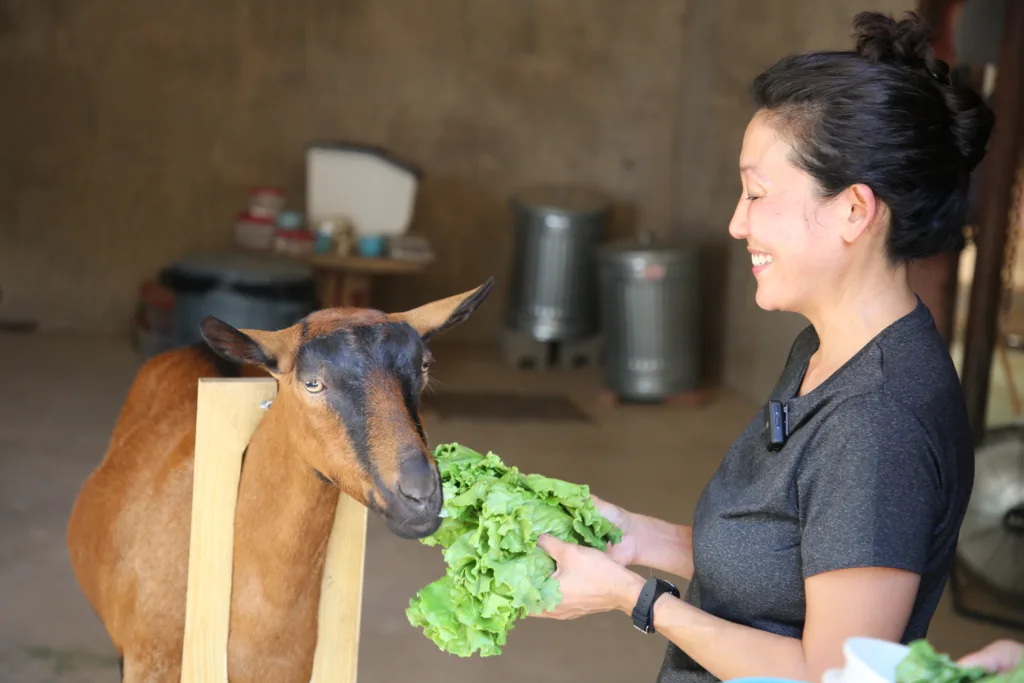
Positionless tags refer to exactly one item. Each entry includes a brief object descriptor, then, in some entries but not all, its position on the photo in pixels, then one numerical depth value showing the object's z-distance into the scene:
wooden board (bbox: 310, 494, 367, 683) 2.25
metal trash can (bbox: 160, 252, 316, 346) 4.77
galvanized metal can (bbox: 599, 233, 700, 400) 7.32
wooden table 7.25
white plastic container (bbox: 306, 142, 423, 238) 7.41
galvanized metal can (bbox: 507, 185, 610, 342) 7.87
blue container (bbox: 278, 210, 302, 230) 7.29
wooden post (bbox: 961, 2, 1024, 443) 5.20
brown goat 1.95
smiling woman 1.57
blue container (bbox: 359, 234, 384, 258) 7.17
